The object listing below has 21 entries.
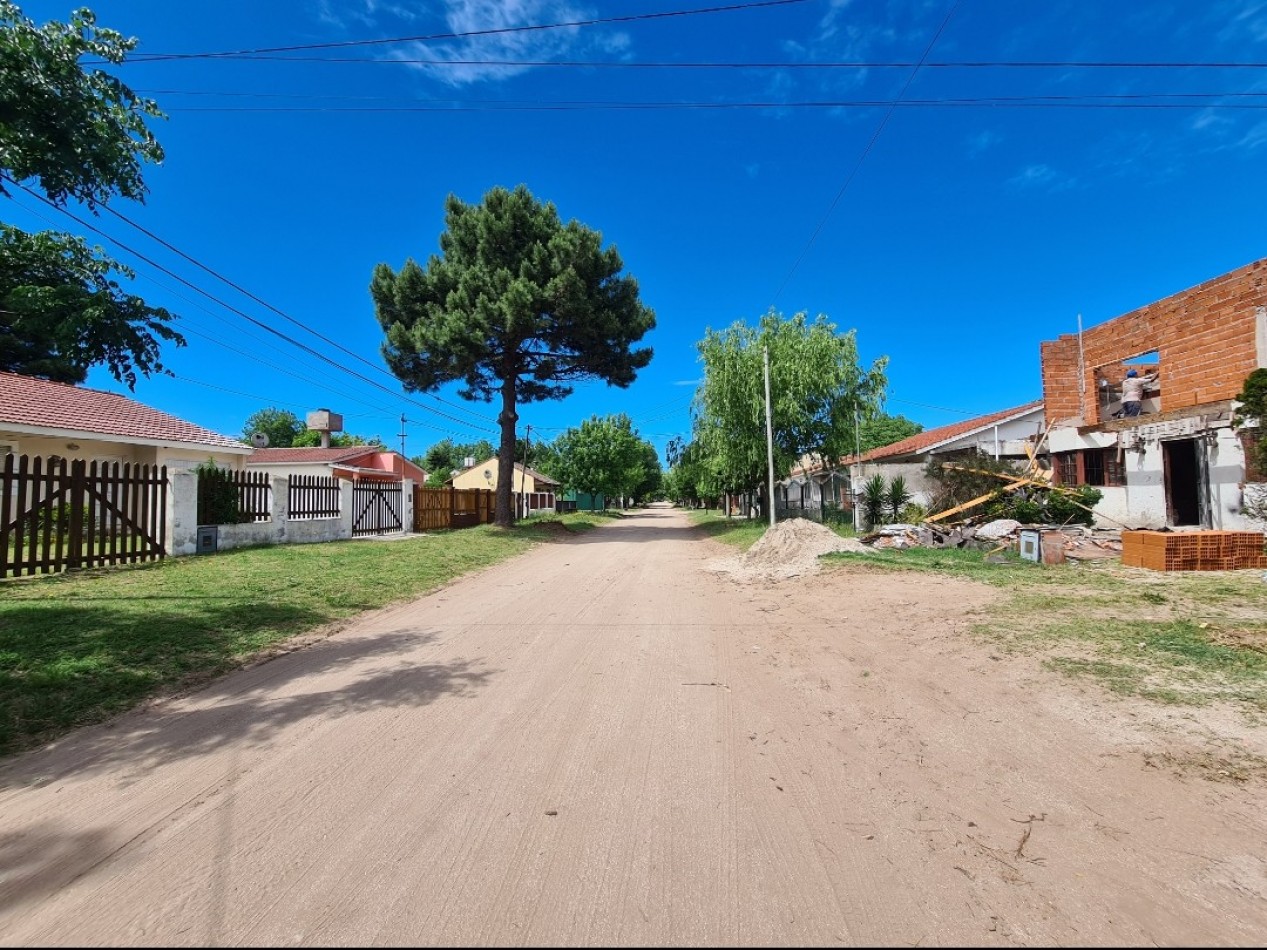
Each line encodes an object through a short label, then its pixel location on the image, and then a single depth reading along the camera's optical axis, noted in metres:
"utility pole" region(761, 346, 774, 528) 18.19
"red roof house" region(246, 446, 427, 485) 30.53
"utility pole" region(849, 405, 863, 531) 19.81
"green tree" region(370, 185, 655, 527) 21.81
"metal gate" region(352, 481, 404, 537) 19.22
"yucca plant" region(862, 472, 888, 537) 19.00
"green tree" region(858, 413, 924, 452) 42.44
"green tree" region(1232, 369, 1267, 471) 9.57
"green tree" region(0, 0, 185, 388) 4.63
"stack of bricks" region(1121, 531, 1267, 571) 10.05
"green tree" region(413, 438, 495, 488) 89.33
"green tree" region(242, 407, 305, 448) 73.12
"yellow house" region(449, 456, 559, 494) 60.28
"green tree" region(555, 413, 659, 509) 46.81
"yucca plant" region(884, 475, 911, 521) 18.44
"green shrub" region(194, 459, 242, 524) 12.86
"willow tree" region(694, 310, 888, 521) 22.00
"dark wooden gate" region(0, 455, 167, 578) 8.98
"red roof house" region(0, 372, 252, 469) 14.58
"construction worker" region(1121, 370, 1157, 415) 15.94
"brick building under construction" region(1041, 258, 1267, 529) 12.12
